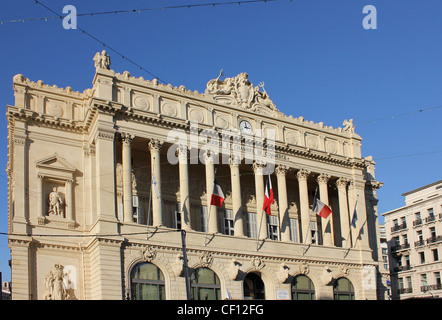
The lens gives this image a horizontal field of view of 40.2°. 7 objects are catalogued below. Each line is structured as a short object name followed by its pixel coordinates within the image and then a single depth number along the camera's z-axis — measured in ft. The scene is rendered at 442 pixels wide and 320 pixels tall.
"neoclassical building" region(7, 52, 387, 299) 125.29
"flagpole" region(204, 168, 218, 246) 134.92
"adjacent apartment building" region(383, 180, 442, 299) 229.45
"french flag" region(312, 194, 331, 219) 150.71
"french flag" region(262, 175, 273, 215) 143.70
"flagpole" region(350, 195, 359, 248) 164.45
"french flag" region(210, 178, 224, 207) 134.72
